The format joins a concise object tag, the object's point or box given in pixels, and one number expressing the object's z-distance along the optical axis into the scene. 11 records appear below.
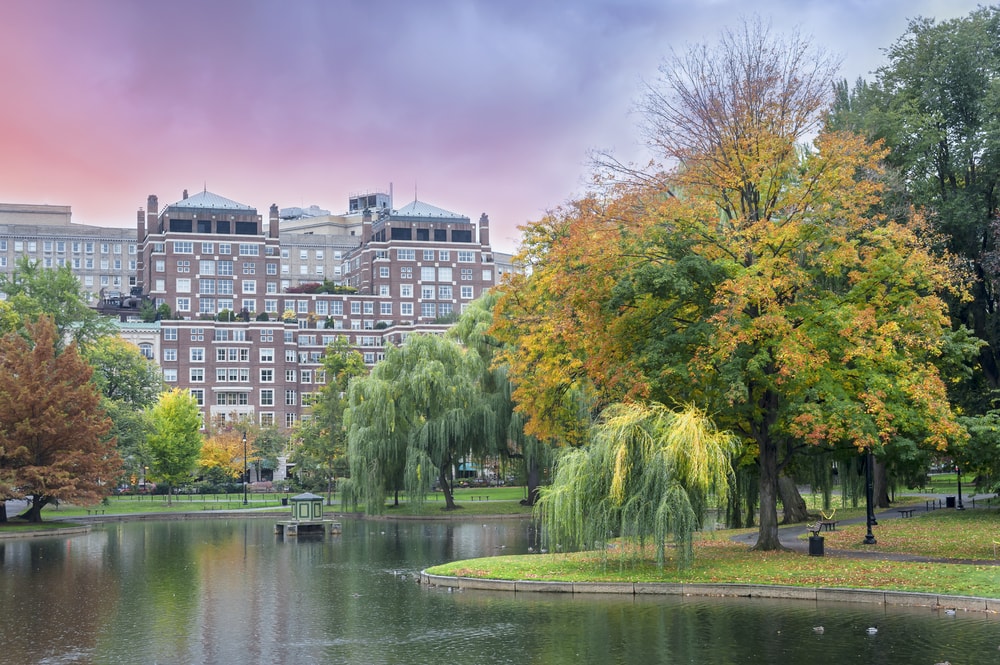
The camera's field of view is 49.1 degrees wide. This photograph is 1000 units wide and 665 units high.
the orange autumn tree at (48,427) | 67.62
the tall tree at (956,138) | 52.09
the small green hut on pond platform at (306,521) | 62.16
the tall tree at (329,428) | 96.75
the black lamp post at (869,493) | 37.88
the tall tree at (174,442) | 97.62
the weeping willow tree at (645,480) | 32.19
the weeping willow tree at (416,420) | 69.94
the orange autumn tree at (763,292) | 35.00
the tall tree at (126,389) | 89.12
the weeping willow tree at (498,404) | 71.88
